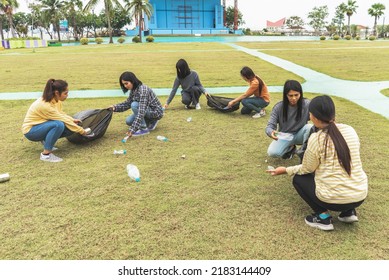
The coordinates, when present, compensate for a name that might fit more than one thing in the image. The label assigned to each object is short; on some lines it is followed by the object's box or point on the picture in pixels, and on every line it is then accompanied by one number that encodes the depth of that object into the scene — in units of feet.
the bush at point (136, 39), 145.79
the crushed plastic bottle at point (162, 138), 17.02
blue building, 207.79
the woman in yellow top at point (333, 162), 8.05
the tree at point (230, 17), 275.67
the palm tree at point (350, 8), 217.97
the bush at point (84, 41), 140.36
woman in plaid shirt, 16.12
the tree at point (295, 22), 313.32
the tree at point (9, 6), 154.30
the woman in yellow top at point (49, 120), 13.65
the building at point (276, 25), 329.03
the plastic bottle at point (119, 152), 15.18
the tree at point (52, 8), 193.06
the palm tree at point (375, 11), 213.66
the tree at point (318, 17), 279.90
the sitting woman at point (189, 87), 21.99
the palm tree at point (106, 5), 144.25
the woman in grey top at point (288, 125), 12.99
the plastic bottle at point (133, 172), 12.51
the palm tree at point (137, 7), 151.53
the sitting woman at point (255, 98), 19.25
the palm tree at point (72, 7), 196.13
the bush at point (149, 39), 141.91
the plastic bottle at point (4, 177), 12.49
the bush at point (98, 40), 145.98
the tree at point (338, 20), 272.10
